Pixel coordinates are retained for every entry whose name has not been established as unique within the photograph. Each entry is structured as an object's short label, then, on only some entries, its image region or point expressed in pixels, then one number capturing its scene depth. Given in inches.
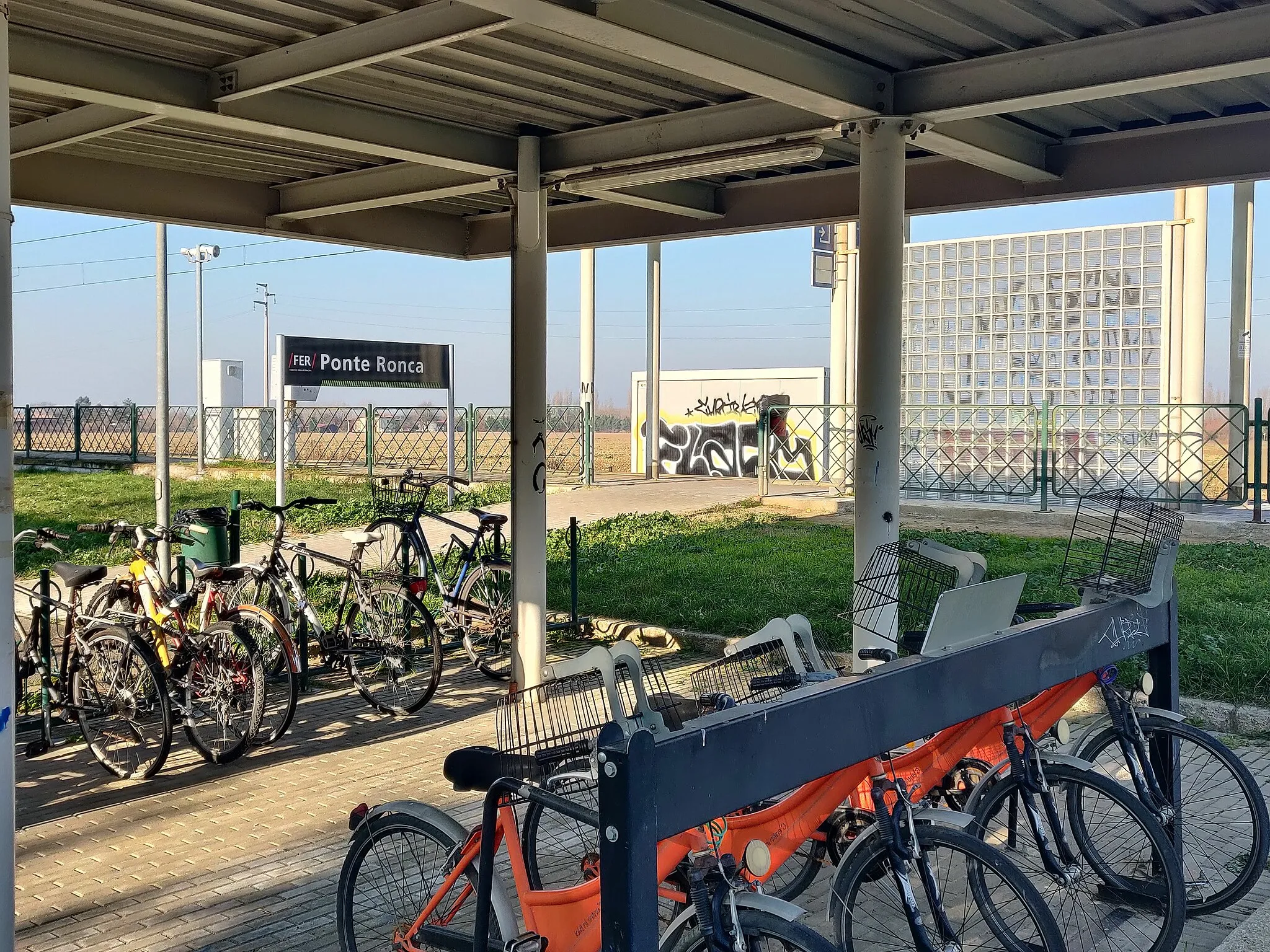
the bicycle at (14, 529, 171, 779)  255.3
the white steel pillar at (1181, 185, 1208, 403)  727.1
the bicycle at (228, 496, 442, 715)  302.7
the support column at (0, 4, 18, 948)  133.7
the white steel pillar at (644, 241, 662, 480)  1061.1
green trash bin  385.7
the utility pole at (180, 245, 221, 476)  1103.7
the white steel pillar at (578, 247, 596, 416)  1043.3
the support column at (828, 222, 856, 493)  941.2
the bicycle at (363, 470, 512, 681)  351.9
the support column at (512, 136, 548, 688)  311.0
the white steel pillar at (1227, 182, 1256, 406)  682.8
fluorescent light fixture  278.7
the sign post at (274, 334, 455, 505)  522.3
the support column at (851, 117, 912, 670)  262.8
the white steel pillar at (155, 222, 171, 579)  423.8
